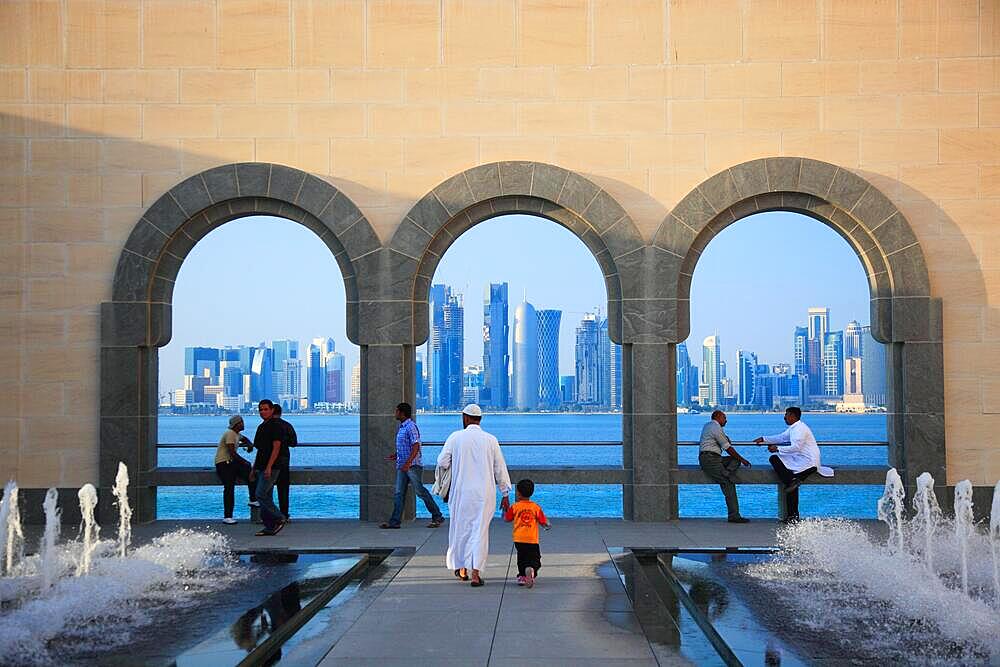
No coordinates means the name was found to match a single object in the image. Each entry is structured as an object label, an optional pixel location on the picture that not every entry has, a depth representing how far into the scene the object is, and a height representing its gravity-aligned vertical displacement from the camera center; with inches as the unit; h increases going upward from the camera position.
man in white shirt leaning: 609.9 -47.0
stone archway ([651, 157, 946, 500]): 620.4 +65.8
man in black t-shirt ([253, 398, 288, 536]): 586.6 -45.2
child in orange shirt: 432.5 -61.3
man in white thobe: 442.3 -46.1
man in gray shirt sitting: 623.8 -50.1
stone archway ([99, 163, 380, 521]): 628.7 +70.7
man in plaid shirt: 593.0 -46.7
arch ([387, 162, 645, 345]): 626.2 +94.2
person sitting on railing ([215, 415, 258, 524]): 617.0 -48.0
